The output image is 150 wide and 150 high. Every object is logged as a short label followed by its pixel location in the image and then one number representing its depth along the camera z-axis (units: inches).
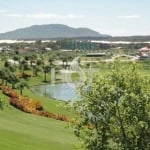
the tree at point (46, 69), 5735.2
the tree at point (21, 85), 3815.9
